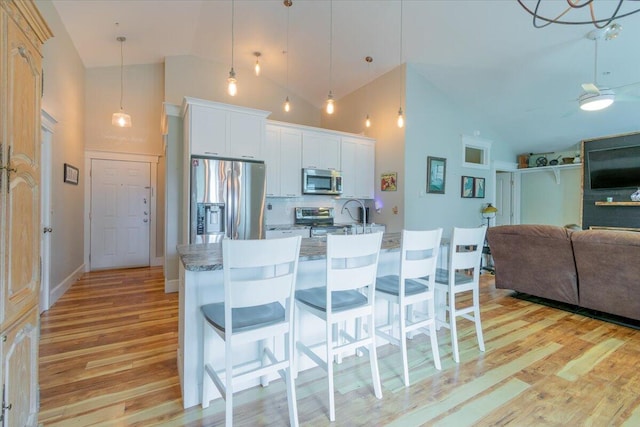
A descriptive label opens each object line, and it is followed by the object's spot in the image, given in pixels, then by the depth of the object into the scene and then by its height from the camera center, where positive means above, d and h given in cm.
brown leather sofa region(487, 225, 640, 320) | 289 -56
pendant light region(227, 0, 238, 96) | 272 +114
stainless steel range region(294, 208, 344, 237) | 486 -12
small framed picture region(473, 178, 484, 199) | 575 +46
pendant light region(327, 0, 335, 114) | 306 +242
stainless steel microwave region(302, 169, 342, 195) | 486 +48
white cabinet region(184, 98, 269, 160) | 382 +106
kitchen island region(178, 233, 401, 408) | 179 -57
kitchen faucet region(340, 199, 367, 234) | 554 +17
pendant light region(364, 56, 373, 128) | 464 +232
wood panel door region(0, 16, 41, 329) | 119 +13
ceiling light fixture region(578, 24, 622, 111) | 305 +122
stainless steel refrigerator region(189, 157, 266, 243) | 378 +14
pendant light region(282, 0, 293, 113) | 371 +254
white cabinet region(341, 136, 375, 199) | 518 +76
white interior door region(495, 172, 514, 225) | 768 +36
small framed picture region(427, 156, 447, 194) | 501 +64
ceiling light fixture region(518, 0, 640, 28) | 314 +219
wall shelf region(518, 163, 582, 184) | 645 +98
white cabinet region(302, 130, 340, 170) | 490 +100
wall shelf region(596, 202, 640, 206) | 548 +18
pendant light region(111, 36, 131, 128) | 419 +127
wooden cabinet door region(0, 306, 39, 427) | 119 -70
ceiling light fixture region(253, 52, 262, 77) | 483 +249
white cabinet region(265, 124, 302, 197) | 461 +78
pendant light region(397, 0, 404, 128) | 341 +104
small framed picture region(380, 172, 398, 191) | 492 +50
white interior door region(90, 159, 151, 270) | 532 -6
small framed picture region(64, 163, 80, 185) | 407 +50
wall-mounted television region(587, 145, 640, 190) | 558 +87
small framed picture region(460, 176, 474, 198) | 556 +46
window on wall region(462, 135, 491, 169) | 564 +119
